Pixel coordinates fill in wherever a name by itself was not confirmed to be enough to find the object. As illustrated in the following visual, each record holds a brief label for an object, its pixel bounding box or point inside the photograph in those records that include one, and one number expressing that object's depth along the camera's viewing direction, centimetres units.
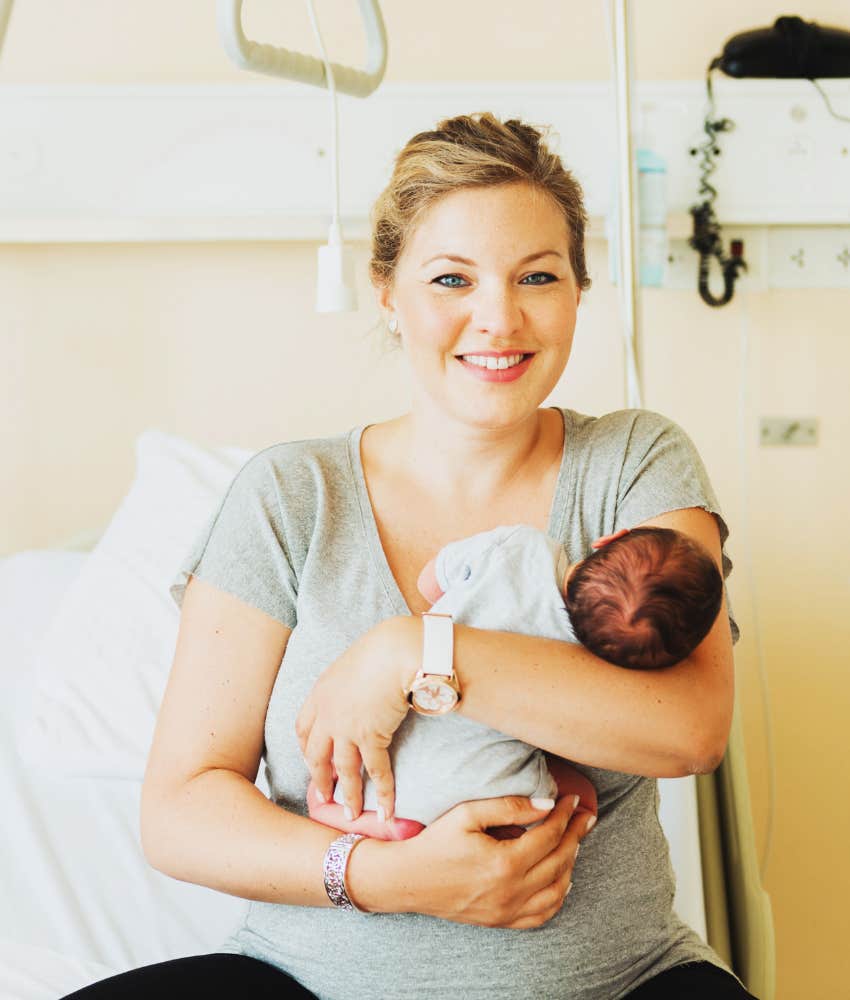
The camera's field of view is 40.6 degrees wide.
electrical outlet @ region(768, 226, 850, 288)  231
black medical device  220
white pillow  177
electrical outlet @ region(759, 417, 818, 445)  235
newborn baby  107
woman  113
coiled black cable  221
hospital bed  150
